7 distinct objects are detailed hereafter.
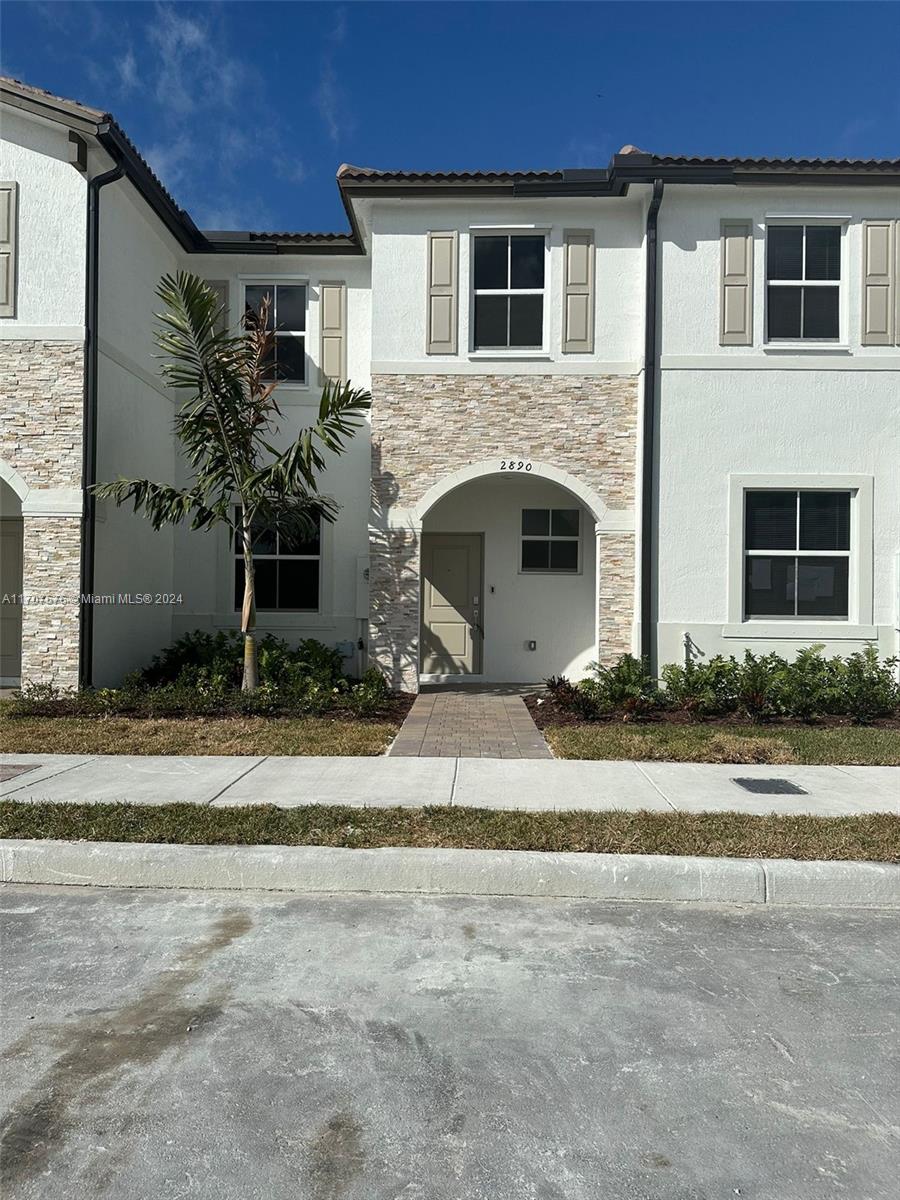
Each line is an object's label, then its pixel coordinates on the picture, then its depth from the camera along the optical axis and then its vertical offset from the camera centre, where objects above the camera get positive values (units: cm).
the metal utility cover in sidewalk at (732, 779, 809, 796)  669 -147
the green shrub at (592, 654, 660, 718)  1005 -101
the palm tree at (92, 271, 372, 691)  1015 +222
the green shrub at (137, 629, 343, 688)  1098 -81
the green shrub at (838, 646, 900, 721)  995 -92
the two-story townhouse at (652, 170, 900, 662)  1104 +259
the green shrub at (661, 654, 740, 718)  1003 -98
